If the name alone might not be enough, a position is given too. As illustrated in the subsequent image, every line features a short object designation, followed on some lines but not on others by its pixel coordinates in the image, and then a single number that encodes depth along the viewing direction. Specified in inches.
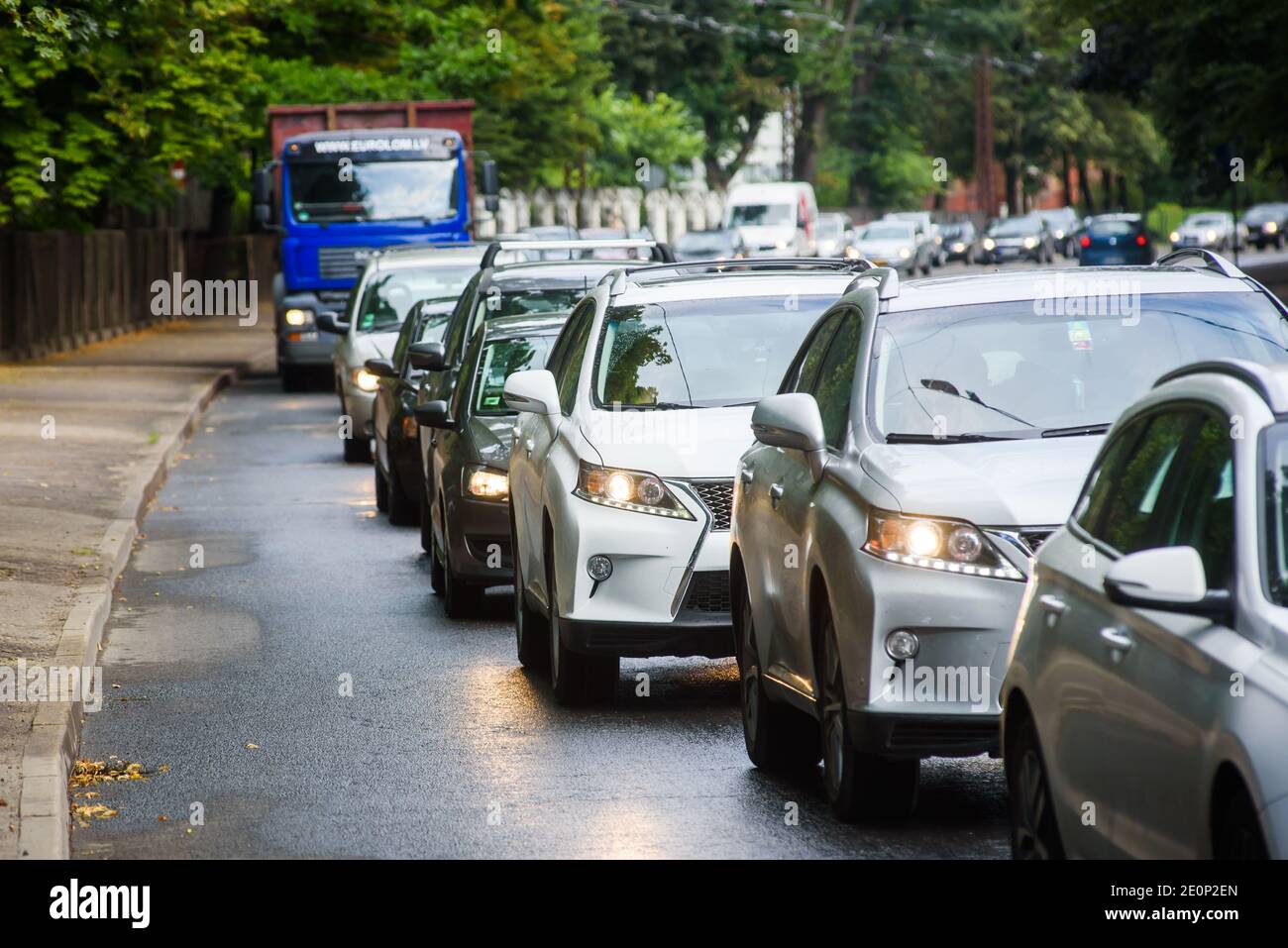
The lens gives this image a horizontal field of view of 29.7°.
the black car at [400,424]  668.7
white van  2496.3
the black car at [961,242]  3390.7
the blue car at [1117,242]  2385.6
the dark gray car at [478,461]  496.7
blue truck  1264.8
